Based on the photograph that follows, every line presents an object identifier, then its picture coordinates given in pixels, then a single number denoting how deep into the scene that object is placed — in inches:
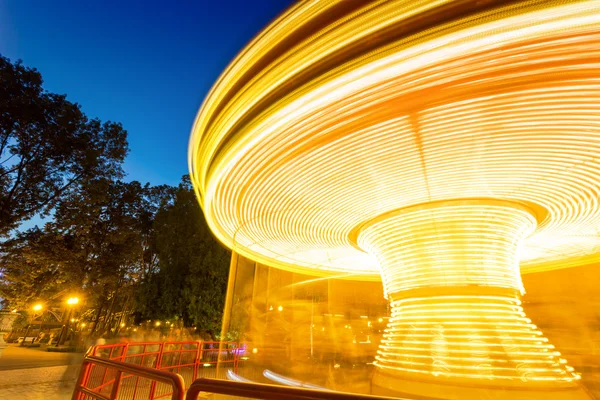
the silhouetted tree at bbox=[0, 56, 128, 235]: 563.0
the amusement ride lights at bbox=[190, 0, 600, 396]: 112.3
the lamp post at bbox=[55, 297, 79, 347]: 916.3
